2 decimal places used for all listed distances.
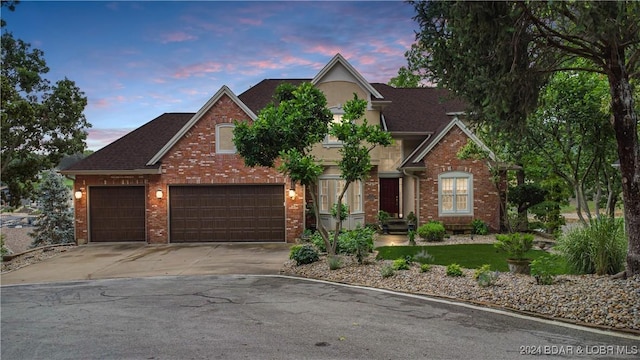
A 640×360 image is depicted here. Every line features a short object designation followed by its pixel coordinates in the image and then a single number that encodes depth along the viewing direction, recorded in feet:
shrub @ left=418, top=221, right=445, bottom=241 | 54.49
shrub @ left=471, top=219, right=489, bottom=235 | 58.49
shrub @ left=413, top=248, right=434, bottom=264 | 40.01
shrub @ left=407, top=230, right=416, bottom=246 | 52.02
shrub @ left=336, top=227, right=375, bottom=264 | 38.73
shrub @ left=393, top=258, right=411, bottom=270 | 34.81
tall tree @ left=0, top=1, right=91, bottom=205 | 69.72
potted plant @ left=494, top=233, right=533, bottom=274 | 30.68
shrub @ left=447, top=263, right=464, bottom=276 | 31.73
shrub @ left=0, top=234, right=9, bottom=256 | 50.49
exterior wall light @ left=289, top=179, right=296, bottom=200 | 57.98
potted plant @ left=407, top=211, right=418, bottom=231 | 61.82
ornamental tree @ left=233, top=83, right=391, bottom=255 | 36.40
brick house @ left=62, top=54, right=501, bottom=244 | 58.08
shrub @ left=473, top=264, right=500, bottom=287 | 28.07
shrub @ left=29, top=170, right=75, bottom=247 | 66.80
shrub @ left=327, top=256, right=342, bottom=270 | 36.88
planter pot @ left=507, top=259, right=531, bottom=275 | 30.81
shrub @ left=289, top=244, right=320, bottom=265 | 39.80
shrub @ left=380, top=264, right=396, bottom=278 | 33.19
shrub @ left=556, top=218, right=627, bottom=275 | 27.45
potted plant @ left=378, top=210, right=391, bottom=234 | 63.52
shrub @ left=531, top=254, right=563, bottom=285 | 26.73
